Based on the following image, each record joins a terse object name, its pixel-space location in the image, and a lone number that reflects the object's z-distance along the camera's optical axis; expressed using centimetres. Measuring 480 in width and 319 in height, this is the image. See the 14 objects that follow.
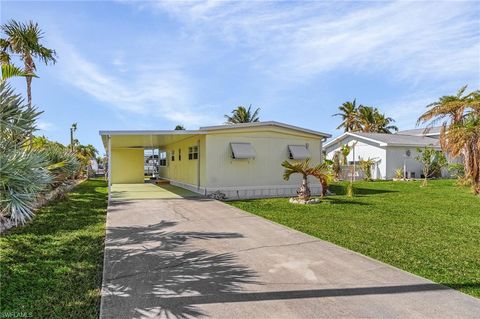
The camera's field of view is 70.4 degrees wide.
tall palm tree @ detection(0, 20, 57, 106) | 1805
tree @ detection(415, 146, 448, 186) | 2242
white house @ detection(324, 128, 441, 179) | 2725
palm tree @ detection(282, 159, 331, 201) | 1295
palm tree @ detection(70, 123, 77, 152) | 3585
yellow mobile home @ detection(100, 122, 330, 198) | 1476
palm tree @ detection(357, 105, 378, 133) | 4684
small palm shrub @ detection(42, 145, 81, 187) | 1302
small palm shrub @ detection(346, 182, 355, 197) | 1495
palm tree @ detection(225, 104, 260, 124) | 4700
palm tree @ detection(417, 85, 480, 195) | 1656
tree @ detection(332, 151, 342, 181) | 2556
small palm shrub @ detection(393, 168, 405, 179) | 2665
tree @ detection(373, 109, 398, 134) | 4709
